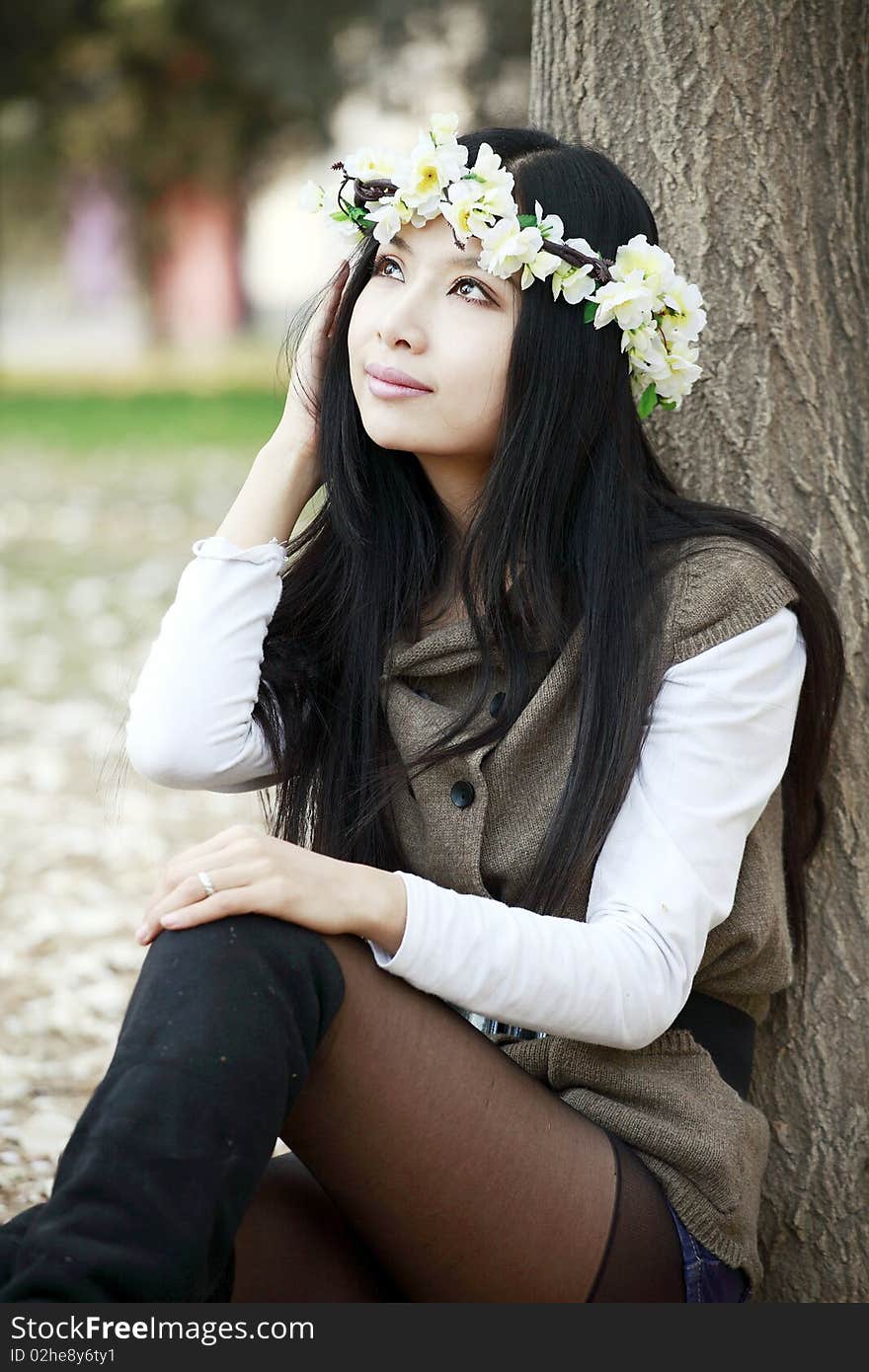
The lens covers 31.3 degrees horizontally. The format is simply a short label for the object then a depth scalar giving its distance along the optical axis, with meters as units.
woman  1.91
